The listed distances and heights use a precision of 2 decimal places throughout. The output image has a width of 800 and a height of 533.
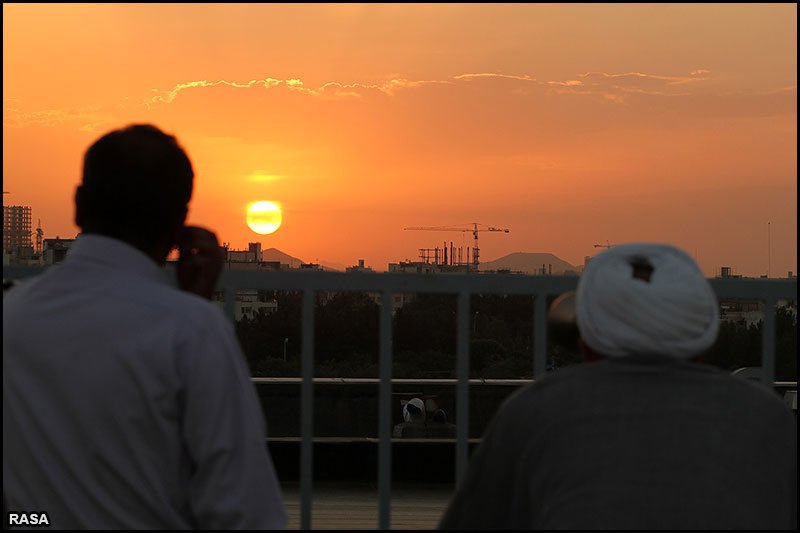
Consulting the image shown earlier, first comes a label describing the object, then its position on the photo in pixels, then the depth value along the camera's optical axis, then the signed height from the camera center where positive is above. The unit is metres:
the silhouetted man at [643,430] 2.65 -0.23
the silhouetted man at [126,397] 2.71 -0.19
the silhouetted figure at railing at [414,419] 29.39 -2.45
